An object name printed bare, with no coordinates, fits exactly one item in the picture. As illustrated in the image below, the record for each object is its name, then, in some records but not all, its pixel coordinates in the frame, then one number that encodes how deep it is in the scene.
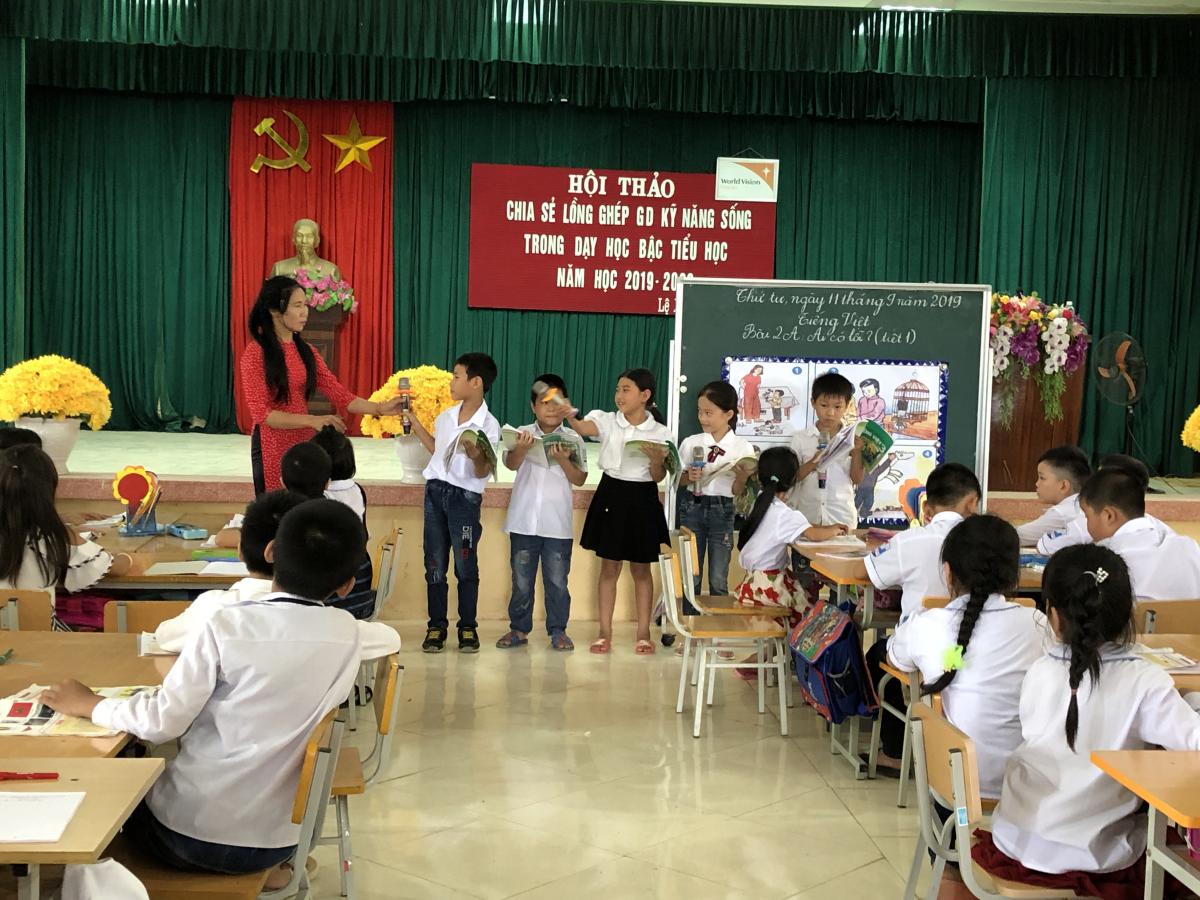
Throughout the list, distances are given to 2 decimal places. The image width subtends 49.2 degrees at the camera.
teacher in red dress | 4.77
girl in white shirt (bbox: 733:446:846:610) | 4.77
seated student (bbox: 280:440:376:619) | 3.96
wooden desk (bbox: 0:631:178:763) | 2.64
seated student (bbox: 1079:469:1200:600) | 3.85
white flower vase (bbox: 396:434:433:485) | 6.03
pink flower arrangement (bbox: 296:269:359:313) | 11.05
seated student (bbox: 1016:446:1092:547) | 4.81
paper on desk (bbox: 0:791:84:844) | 1.76
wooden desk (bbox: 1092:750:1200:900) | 2.12
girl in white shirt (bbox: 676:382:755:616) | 5.41
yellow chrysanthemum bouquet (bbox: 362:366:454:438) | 6.17
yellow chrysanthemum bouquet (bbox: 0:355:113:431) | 5.73
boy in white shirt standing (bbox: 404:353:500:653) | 5.46
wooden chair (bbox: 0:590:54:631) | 3.25
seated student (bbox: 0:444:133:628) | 3.54
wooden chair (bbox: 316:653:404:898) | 2.67
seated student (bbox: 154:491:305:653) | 2.80
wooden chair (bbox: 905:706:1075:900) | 2.39
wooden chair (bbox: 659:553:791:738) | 4.46
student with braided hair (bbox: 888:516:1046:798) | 3.09
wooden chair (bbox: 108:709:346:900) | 2.26
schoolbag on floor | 4.17
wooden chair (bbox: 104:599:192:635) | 3.21
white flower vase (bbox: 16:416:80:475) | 5.88
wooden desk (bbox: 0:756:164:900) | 1.73
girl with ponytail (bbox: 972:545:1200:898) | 2.46
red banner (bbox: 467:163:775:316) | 11.56
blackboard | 5.85
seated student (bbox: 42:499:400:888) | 2.30
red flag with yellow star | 11.37
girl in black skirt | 5.48
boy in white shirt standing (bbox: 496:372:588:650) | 5.63
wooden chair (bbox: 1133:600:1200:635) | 3.69
